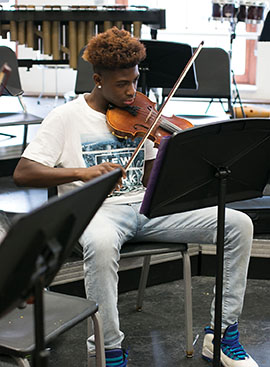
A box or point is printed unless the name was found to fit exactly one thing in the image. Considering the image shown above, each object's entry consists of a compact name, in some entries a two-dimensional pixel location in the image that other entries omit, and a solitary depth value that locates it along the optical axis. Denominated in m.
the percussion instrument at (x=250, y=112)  8.87
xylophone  7.86
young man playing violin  4.13
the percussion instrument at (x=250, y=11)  10.46
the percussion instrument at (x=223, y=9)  10.30
